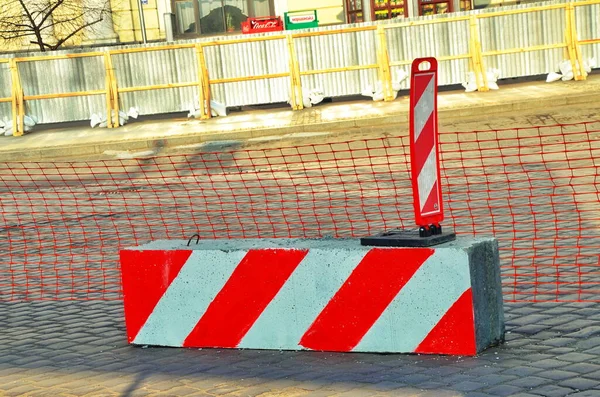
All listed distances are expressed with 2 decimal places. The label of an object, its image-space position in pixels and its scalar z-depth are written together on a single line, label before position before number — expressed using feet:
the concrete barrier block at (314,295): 31.21
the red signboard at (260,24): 154.79
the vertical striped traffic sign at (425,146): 31.65
